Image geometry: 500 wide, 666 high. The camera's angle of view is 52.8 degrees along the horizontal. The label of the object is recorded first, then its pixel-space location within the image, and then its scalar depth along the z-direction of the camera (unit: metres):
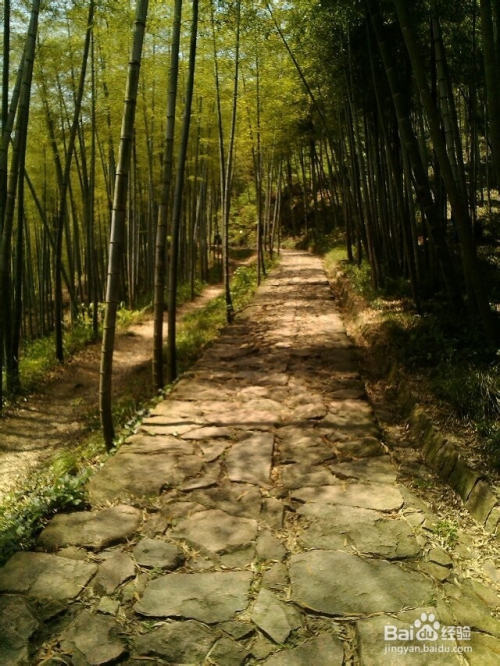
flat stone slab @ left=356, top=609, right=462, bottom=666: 1.64
